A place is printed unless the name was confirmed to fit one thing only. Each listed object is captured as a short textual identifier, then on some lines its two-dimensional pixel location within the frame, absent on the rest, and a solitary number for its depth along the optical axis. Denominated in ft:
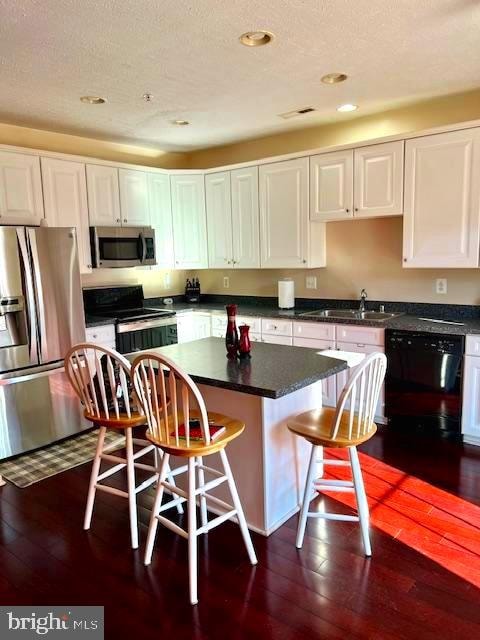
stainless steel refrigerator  10.70
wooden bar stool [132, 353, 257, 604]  6.25
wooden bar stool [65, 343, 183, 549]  7.49
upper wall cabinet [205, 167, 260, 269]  14.93
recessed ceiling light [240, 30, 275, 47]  7.91
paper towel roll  14.93
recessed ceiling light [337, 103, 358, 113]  12.10
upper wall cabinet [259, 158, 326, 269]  13.78
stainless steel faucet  13.91
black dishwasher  10.78
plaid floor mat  10.14
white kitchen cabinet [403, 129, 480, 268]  10.85
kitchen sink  12.89
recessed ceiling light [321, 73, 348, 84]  9.88
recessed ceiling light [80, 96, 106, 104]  10.86
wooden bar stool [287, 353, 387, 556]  6.64
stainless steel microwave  13.62
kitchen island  7.27
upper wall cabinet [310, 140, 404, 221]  11.90
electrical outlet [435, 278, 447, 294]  12.51
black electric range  13.71
